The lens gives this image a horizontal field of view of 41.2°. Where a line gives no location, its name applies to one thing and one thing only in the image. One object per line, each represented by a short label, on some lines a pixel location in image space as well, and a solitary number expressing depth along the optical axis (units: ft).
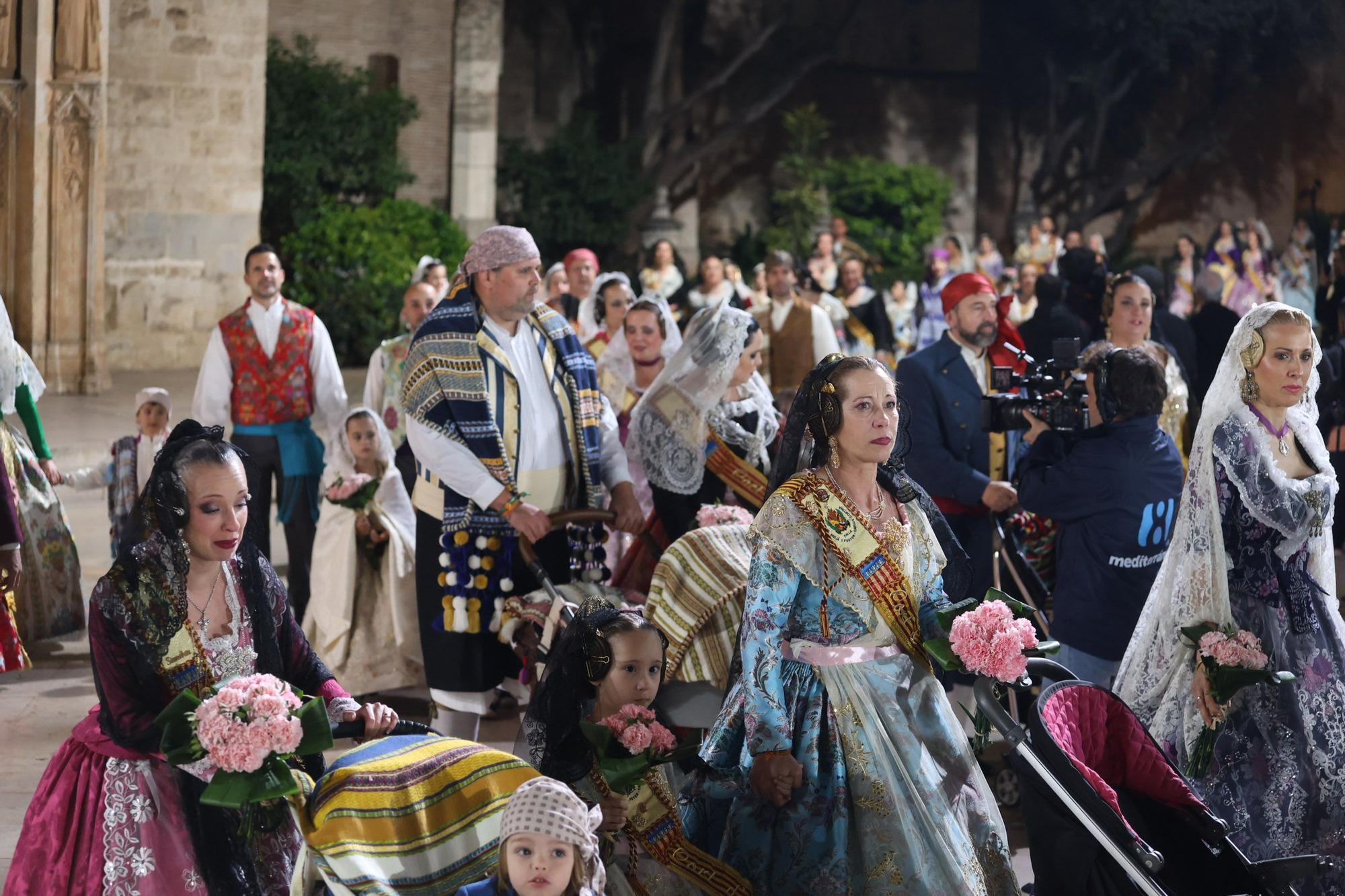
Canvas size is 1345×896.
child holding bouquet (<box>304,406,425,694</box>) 23.80
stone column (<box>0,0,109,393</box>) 45.91
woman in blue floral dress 14.08
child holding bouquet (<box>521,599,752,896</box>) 14.16
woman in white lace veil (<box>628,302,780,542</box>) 20.76
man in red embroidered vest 26.18
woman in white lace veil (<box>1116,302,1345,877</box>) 16.60
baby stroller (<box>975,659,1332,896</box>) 13.33
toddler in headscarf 11.62
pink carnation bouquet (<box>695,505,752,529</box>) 19.16
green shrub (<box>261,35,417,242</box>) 61.87
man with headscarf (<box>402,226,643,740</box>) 18.93
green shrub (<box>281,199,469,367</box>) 59.21
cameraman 18.44
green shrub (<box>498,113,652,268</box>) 76.79
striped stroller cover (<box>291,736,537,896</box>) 12.50
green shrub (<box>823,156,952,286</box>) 85.25
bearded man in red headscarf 21.30
